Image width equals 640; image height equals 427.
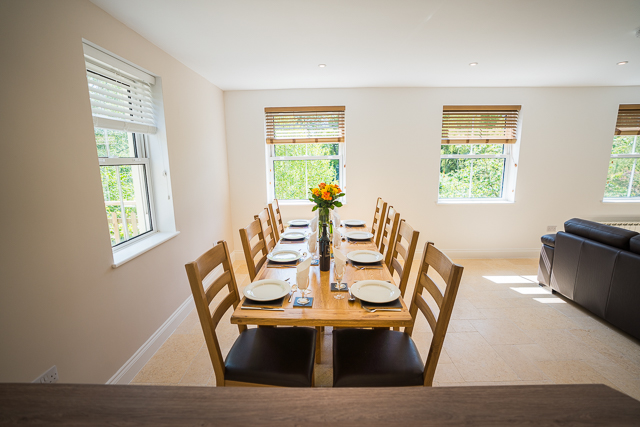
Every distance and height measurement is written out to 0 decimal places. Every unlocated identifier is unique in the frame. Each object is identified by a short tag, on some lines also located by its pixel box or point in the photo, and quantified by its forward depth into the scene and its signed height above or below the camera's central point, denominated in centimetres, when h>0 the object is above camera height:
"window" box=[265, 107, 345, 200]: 391 +24
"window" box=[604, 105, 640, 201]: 393 +9
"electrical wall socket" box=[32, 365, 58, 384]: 132 -96
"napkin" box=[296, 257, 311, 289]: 140 -52
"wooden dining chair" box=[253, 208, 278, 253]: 227 -51
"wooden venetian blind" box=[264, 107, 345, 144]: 388 +56
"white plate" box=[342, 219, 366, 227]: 290 -56
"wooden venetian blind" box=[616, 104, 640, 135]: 389 +61
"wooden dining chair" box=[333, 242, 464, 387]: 125 -90
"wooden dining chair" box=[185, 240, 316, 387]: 128 -90
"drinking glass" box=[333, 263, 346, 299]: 151 -57
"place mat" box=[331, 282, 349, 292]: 153 -64
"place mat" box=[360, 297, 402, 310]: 136 -64
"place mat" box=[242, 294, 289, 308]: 139 -65
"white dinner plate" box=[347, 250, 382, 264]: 190 -60
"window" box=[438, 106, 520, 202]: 391 +18
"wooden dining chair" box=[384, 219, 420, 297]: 172 -56
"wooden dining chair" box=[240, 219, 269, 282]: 183 -55
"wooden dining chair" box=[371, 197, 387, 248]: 282 -52
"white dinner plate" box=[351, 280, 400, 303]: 140 -62
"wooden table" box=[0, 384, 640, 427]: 57 -49
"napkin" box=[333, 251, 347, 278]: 152 -49
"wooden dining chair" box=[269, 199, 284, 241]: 278 -53
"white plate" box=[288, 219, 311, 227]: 298 -58
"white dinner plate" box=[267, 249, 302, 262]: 194 -61
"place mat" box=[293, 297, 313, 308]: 139 -65
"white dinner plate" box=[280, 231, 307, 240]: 245 -58
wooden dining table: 127 -66
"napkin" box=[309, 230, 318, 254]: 194 -50
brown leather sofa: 219 -87
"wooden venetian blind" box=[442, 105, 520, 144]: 389 +56
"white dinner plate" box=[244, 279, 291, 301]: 143 -63
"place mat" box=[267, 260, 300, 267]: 189 -63
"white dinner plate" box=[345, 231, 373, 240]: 239 -57
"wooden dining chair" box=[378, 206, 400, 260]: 222 -50
